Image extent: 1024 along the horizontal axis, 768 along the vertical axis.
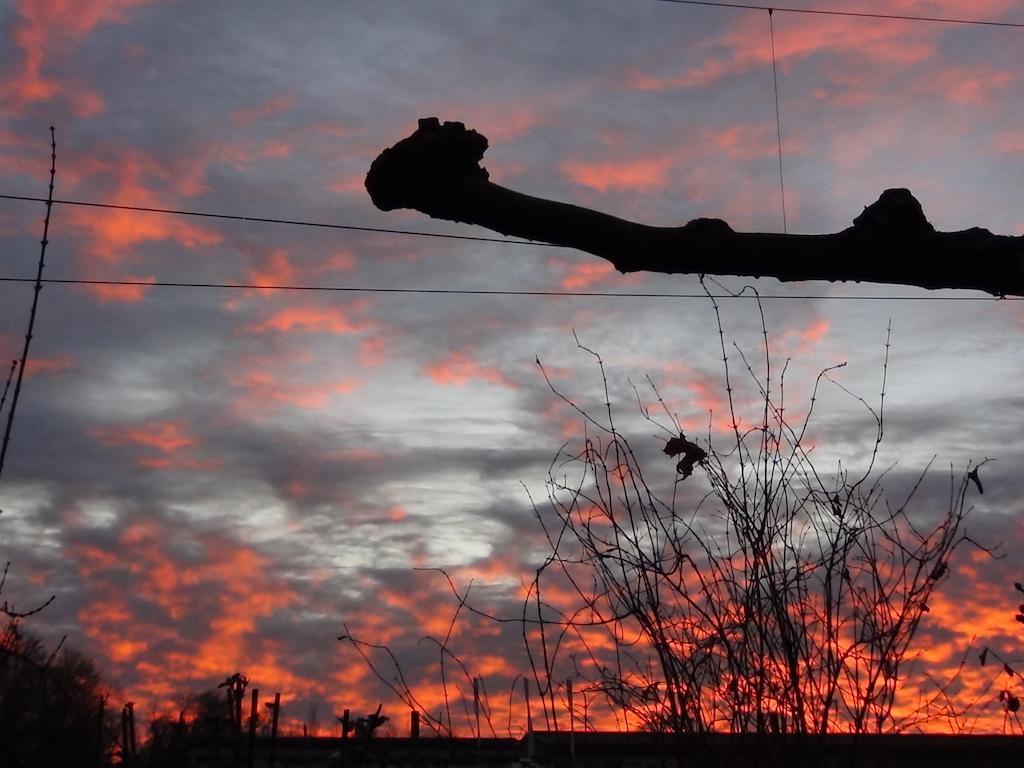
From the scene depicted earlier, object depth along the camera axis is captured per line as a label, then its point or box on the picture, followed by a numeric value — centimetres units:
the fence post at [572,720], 388
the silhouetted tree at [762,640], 359
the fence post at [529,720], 382
